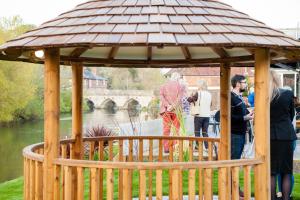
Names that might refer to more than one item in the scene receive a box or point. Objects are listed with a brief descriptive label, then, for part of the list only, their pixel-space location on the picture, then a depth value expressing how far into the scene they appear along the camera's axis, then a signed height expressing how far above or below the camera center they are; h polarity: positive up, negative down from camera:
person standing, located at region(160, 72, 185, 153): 10.09 -0.12
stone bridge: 61.74 -0.09
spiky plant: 12.80 -0.95
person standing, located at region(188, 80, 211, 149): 10.56 -0.18
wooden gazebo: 4.23 +0.44
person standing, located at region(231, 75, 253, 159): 6.97 -0.32
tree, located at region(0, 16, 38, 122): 33.31 +0.89
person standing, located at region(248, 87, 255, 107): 7.57 -0.04
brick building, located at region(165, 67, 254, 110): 42.93 +1.82
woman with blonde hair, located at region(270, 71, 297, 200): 5.83 -0.38
